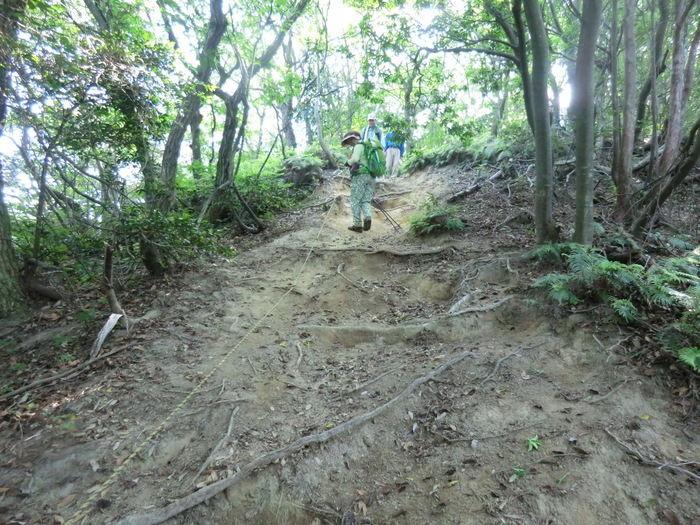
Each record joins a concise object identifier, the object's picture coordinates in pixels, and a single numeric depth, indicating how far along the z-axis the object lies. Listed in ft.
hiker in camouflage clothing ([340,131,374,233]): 26.78
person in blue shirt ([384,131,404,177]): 49.11
